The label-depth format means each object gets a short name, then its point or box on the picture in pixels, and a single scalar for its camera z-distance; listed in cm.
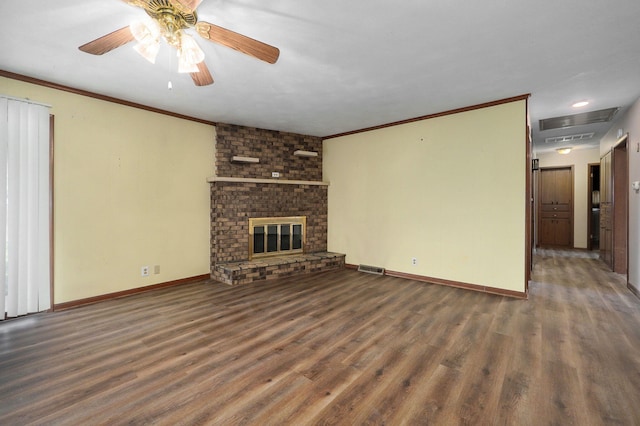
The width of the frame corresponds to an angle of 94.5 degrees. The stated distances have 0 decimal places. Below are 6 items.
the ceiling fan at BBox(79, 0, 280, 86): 182
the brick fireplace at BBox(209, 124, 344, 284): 469
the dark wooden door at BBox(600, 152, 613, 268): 529
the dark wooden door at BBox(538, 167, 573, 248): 752
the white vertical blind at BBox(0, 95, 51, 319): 292
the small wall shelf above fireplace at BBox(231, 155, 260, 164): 472
